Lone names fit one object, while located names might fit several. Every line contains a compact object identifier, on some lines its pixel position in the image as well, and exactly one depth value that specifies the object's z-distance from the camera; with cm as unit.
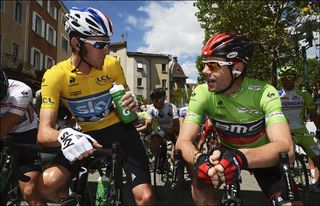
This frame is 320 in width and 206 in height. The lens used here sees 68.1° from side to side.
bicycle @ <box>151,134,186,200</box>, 487
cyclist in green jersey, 173
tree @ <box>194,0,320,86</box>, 1334
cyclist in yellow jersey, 194
